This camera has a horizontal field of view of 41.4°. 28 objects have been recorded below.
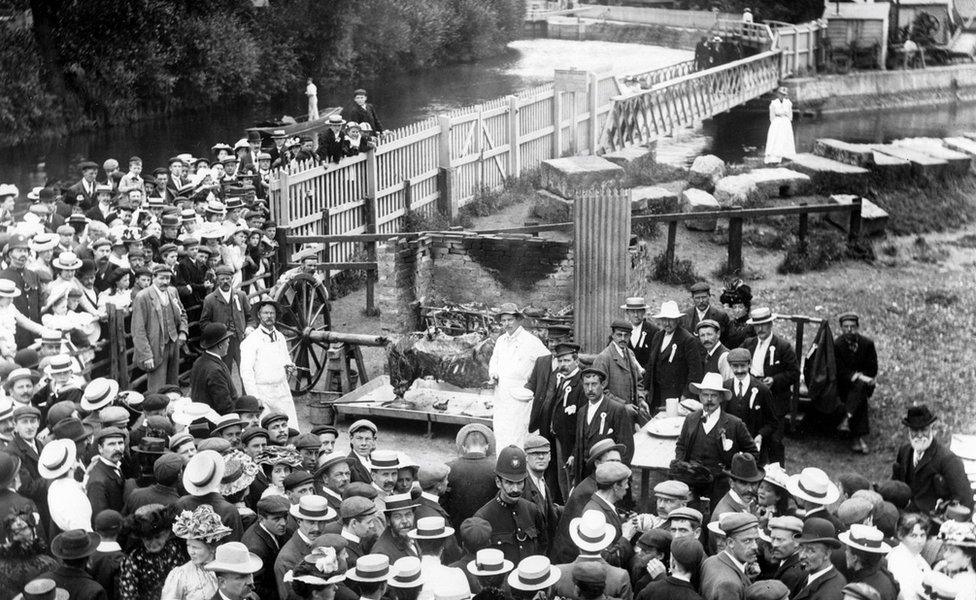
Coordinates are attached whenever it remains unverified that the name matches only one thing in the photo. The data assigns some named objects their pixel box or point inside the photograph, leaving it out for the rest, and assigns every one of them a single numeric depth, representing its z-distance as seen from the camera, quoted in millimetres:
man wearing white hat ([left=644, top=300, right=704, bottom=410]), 11062
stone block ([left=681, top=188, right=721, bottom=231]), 18672
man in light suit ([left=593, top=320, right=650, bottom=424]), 10664
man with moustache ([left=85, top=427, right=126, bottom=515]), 7871
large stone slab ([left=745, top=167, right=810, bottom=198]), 20062
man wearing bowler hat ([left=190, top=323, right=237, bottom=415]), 10742
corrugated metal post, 12570
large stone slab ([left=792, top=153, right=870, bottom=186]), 20641
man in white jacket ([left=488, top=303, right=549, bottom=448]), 10647
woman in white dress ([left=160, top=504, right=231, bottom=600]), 6406
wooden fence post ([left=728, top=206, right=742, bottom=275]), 16703
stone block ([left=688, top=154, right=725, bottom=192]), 21406
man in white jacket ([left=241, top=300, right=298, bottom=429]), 11242
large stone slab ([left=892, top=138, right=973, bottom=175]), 21234
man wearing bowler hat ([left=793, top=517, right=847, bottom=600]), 6754
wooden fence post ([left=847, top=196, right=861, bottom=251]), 17328
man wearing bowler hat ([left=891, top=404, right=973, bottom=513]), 8734
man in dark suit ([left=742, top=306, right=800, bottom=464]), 10992
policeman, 7941
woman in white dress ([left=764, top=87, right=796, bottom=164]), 23734
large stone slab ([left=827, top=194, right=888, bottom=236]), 17656
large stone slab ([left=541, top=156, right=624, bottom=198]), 21062
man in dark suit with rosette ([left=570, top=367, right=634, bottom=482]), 9484
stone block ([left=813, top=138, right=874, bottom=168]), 21406
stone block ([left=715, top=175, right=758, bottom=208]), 19859
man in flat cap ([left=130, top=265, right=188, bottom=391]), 11773
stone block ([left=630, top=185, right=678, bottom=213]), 19234
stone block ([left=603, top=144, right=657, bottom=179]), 23062
